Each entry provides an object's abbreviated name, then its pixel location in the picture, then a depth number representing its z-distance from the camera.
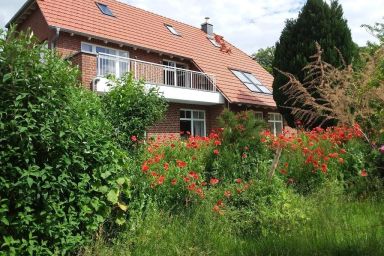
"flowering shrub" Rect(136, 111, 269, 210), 5.56
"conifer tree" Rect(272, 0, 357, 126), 16.61
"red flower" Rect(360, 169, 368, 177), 6.86
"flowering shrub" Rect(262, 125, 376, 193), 7.01
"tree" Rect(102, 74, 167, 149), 6.02
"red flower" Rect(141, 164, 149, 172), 5.39
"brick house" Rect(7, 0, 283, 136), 15.79
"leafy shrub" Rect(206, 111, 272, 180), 6.59
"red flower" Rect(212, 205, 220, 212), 5.30
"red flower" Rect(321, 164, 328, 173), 6.74
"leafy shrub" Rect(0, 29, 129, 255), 3.73
